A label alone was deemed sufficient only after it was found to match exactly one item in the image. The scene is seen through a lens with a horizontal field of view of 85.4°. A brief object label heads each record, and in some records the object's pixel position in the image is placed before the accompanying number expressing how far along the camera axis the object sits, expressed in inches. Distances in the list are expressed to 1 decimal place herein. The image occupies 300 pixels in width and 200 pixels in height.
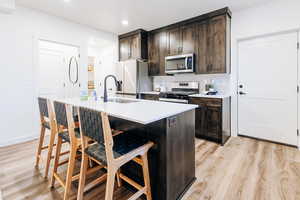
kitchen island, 58.4
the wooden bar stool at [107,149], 48.9
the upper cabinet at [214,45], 130.5
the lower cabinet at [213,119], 122.8
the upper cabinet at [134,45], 180.4
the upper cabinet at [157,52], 171.9
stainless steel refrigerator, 173.2
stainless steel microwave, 146.6
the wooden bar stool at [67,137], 64.2
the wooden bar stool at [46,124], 81.3
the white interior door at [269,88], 116.8
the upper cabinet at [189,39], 147.9
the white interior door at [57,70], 148.2
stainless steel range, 146.0
